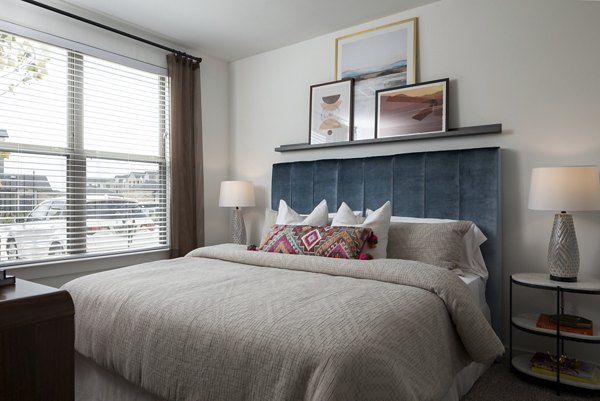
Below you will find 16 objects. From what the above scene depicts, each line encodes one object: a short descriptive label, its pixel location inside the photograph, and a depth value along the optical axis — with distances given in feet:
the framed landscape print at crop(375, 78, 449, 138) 9.93
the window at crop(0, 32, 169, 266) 9.21
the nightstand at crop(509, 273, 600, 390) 7.07
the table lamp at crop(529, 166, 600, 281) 7.36
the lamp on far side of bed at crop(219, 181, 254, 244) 12.60
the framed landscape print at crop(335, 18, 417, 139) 10.51
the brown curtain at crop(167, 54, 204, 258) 12.22
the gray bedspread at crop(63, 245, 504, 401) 4.04
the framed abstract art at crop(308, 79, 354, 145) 11.45
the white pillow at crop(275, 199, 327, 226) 9.68
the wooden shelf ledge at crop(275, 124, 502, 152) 9.23
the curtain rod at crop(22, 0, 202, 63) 9.29
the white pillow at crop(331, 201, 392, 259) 8.34
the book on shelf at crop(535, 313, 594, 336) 7.20
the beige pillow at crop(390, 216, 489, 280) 8.71
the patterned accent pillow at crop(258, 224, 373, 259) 8.05
